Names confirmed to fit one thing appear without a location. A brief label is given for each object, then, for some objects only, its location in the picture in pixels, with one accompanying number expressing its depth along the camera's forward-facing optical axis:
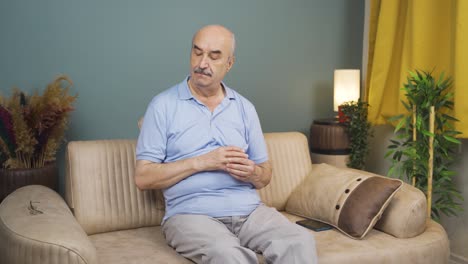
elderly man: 1.81
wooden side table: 2.99
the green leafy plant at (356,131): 2.99
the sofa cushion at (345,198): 2.11
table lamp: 3.10
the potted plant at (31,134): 2.31
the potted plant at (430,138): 2.51
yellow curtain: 2.47
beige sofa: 1.84
